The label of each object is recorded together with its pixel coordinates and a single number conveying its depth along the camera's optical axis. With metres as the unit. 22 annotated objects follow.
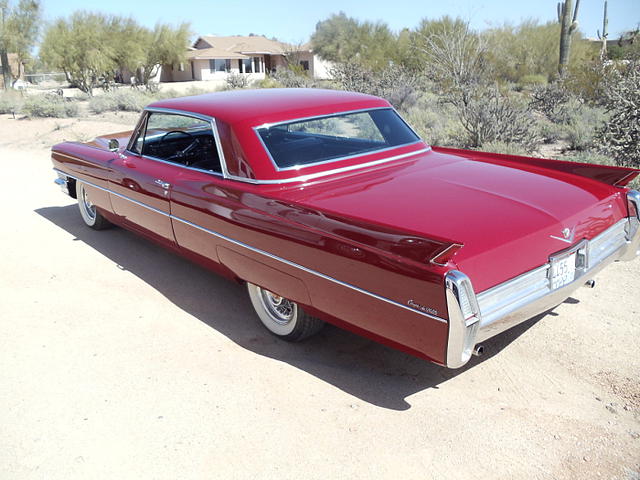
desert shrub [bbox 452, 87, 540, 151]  9.67
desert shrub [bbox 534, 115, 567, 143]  10.86
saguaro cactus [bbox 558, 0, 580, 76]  19.38
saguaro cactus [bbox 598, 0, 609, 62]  28.59
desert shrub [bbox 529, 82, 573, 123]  13.30
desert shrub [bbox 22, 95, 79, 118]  17.41
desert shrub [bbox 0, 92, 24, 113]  19.30
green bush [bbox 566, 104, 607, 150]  9.62
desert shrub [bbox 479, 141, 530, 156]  8.80
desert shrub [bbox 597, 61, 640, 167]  7.89
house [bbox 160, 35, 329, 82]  50.22
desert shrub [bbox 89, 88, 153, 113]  19.25
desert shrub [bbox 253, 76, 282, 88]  23.10
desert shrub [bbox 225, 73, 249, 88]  24.81
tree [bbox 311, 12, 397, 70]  36.84
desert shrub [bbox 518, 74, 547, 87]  24.23
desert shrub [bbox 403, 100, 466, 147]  10.42
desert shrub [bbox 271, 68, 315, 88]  20.51
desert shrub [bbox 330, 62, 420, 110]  14.72
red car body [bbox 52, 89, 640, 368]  2.72
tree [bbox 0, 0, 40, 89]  33.03
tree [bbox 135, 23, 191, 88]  39.91
